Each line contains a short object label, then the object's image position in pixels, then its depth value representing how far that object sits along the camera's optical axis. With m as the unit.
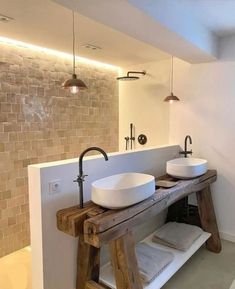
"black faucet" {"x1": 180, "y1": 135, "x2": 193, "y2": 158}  3.15
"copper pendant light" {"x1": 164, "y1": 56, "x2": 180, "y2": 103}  3.07
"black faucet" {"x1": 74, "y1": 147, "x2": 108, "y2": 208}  1.87
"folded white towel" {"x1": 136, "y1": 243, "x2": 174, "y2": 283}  2.12
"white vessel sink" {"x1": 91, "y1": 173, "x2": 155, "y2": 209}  1.79
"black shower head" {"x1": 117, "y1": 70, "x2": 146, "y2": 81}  3.87
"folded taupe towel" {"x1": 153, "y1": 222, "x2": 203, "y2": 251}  2.62
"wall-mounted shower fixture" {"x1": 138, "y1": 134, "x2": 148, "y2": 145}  4.05
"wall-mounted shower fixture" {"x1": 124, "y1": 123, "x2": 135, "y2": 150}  4.21
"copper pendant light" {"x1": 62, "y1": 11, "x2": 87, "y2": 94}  2.29
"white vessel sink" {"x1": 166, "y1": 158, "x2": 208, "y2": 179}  2.67
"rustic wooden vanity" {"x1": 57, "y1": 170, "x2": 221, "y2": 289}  1.67
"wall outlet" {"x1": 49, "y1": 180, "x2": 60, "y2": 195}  1.85
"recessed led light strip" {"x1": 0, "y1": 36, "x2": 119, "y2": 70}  2.84
